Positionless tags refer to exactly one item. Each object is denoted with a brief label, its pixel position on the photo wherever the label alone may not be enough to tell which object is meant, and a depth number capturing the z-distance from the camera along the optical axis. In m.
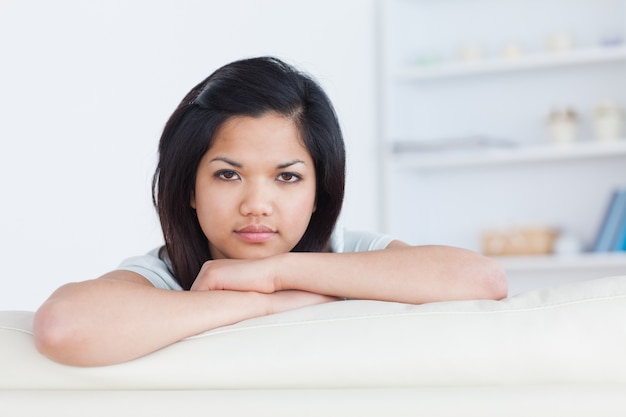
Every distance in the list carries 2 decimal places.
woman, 1.02
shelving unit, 3.87
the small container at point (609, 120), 3.73
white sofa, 0.86
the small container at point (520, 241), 3.85
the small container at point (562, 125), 3.81
